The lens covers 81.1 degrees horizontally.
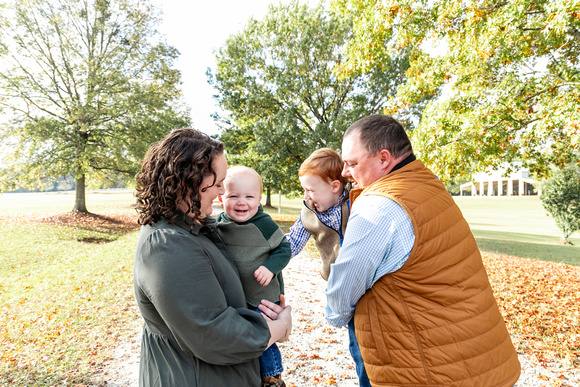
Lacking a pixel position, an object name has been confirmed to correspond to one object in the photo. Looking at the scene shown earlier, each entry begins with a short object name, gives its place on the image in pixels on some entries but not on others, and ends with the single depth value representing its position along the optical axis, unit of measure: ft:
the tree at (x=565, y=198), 58.29
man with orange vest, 5.67
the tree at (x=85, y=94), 64.23
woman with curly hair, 4.40
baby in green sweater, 7.09
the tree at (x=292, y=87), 62.44
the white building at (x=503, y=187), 260.05
